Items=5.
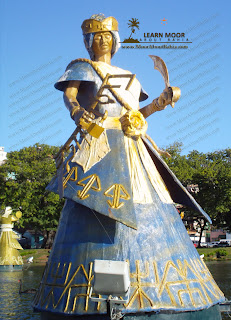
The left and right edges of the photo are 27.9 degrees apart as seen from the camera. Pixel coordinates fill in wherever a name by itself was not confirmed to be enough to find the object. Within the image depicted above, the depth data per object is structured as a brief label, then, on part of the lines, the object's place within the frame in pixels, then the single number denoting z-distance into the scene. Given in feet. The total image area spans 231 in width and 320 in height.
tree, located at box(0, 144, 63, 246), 148.46
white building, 233.27
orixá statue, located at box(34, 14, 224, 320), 23.80
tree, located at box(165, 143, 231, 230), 152.46
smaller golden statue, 80.02
